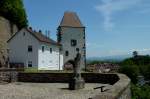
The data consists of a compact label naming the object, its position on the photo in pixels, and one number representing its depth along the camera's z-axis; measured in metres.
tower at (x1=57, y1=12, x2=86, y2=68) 31.19
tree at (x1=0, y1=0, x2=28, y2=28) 28.97
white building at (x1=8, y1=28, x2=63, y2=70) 26.24
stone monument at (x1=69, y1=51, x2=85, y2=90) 9.99
